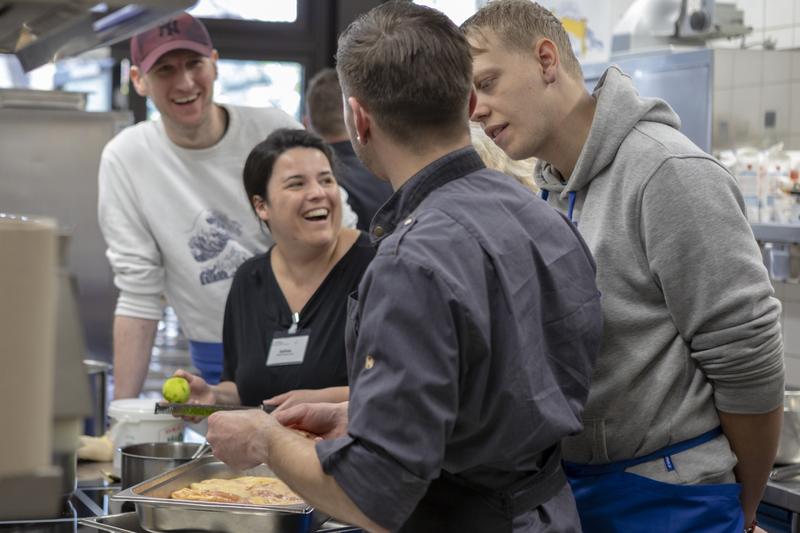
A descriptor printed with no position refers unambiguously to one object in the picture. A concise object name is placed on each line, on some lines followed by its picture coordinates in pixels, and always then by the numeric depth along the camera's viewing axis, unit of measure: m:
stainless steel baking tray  1.78
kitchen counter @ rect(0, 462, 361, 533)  1.88
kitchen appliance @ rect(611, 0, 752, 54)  4.48
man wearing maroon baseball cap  3.14
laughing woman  2.74
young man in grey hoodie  1.59
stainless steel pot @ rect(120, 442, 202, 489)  2.16
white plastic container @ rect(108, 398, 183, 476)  2.42
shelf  3.79
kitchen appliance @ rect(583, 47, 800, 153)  4.18
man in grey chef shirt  1.22
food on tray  1.95
